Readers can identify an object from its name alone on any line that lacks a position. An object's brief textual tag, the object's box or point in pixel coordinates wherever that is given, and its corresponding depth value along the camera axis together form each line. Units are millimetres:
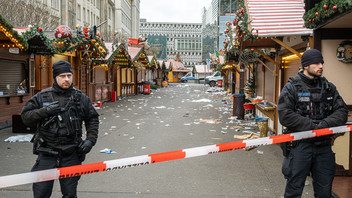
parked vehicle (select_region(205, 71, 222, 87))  50491
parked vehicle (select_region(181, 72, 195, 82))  76938
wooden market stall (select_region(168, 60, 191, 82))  83512
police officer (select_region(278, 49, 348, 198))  3430
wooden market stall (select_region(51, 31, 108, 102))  14367
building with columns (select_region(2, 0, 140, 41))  27984
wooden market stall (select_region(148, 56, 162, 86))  47581
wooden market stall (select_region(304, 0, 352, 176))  5512
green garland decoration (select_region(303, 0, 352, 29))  4276
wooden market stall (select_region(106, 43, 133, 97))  20938
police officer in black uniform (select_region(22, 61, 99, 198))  3270
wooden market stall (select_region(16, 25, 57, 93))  10957
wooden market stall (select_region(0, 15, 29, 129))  10328
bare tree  21283
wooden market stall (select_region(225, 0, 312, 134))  6574
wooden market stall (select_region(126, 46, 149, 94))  26553
